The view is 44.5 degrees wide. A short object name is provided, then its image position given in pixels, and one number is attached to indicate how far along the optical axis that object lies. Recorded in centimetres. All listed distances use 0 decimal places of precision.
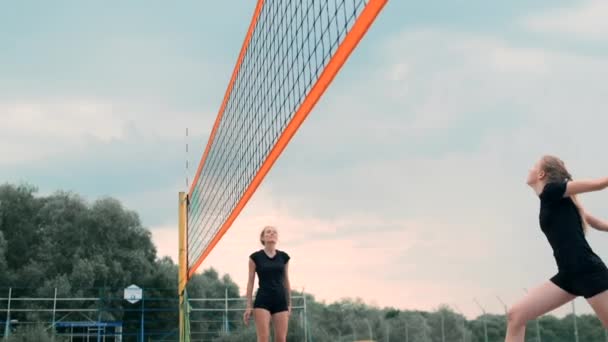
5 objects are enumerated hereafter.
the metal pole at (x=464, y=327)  1857
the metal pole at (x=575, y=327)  1412
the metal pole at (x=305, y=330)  1947
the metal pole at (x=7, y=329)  2288
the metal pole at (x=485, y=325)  1648
